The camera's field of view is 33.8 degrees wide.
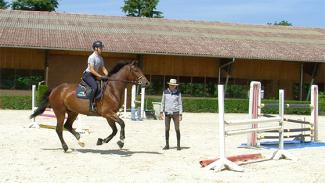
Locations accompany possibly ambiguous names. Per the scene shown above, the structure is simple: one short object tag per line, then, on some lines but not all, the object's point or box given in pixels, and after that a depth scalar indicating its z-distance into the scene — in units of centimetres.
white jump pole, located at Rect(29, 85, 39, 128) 1625
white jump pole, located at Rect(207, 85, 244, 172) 923
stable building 3159
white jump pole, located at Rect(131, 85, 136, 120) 2161
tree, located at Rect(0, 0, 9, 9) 6538
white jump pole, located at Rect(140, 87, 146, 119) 2197
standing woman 1216
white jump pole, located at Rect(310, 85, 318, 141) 1424
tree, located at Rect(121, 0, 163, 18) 6788
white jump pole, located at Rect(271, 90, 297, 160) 1100
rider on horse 1106
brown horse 1112
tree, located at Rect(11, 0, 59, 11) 6084
